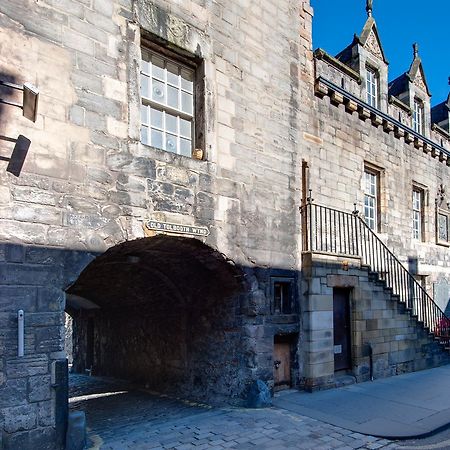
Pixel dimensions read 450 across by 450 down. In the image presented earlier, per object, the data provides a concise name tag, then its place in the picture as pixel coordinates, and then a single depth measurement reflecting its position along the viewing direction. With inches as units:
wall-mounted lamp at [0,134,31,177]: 187.3
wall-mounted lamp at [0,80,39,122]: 179.8
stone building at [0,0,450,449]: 194.1
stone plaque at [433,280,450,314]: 524.1
